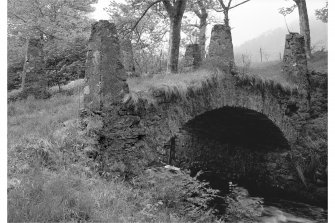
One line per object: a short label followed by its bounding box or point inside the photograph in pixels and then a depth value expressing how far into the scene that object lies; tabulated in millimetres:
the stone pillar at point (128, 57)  10484
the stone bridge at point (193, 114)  7742
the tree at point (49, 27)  14633
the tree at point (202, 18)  22248
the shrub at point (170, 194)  6796
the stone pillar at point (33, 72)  11709
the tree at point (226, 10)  21259
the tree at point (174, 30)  13742
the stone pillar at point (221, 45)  11531
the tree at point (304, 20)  19000
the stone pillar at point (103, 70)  7695
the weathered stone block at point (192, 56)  14166
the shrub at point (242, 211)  8727
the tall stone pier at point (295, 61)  15008
